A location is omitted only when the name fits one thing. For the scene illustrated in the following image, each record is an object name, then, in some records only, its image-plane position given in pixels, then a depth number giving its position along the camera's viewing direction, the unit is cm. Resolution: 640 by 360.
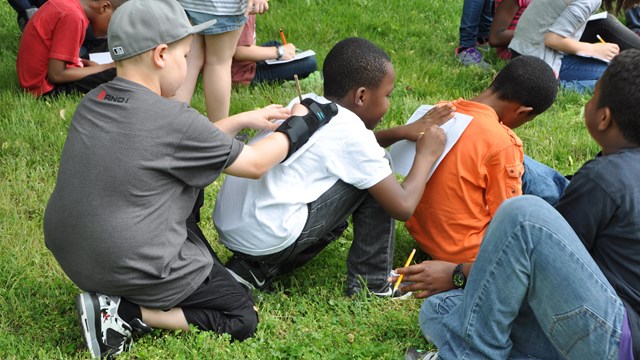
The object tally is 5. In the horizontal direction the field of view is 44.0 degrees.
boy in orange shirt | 342
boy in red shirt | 511
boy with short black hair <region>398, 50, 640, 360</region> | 248
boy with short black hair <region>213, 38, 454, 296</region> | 320
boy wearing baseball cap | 271
